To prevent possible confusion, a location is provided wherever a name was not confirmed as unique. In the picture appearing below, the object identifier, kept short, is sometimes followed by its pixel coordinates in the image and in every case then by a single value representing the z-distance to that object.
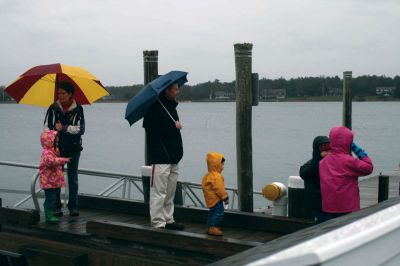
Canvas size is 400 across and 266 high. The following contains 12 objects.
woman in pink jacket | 5.74
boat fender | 7.38
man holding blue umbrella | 6.45
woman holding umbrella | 7.11
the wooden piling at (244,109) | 7.58
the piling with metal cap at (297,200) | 6.97
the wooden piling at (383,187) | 7.22
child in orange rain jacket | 6.14
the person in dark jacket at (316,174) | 6.21
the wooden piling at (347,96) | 14.52
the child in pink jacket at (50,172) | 6.96
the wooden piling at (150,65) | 8.52
